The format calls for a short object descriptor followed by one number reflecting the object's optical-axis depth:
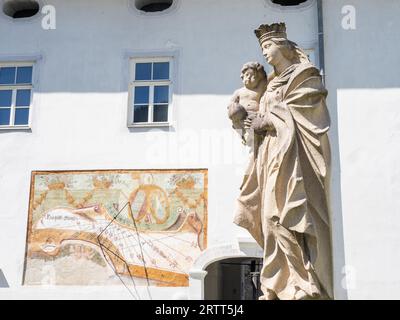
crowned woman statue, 4.48
